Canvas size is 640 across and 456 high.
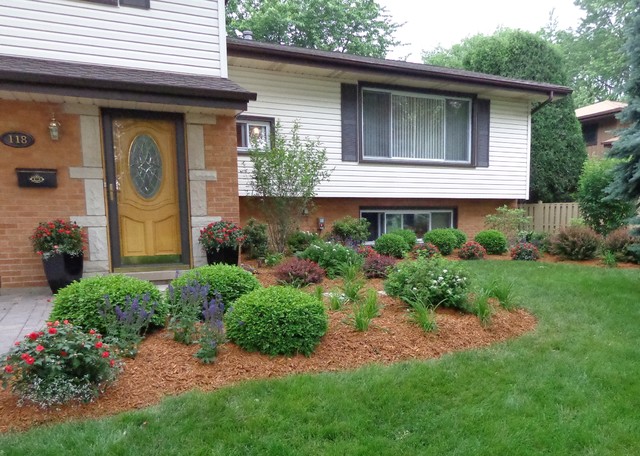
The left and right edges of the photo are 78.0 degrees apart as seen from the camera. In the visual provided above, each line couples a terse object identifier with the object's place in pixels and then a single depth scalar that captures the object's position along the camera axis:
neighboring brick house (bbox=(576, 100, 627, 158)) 17.55
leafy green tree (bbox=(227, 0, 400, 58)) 20.05
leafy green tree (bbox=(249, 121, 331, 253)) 7.15
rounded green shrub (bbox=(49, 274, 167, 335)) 3.25
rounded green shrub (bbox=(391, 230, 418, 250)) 8.68
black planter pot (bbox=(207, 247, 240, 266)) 5.77
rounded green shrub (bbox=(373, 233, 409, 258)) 7.90
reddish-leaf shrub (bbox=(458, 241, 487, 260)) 8.39
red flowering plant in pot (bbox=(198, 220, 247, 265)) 5.70
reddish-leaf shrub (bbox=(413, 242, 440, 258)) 8.10
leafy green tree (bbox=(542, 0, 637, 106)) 26.36
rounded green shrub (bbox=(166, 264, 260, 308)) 3.92
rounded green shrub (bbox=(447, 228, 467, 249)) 9.16
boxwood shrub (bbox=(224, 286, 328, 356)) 3.14
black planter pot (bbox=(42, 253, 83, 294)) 4.99
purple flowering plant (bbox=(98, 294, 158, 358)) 3.03
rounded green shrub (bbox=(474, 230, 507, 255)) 8.96
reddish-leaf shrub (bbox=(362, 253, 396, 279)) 5.93
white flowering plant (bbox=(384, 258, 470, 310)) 4.14
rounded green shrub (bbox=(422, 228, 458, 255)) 8.84
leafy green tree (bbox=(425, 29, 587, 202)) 12.96
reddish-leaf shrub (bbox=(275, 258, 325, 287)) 5.21
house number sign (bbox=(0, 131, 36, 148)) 5.07
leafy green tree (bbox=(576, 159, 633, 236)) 9.27
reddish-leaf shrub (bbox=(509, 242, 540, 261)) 8.30
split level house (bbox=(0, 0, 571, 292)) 5.14
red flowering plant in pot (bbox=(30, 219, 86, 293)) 4.98
